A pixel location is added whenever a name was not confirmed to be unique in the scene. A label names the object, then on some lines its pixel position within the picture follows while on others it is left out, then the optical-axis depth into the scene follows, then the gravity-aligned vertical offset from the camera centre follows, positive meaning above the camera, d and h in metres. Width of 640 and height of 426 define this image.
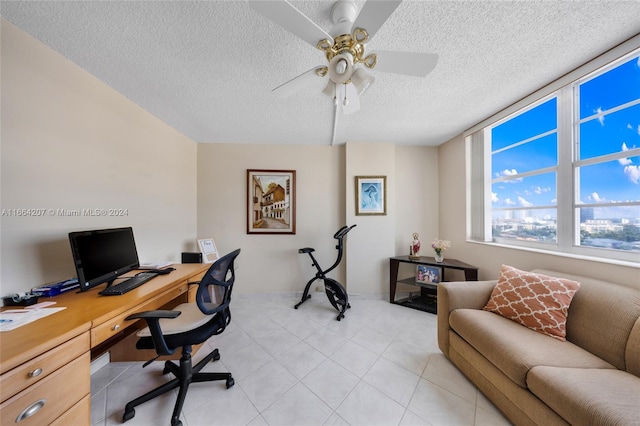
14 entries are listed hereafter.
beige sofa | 0.94 -0.86
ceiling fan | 0.89 +0.89
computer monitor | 1.30 -0.31
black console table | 2.70 -1.03
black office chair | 1.21 -0.79
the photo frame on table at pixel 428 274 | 2.82 -0.88
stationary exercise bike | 2.65 -1.04
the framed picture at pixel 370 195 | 3.15 +0.28
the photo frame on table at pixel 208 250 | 2.79 -0.52
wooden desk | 0.74 -0.61
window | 1.50 +0.41
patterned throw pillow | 1.42 -0.67
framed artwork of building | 3.21 +0.18
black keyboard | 1.34 -0.52
